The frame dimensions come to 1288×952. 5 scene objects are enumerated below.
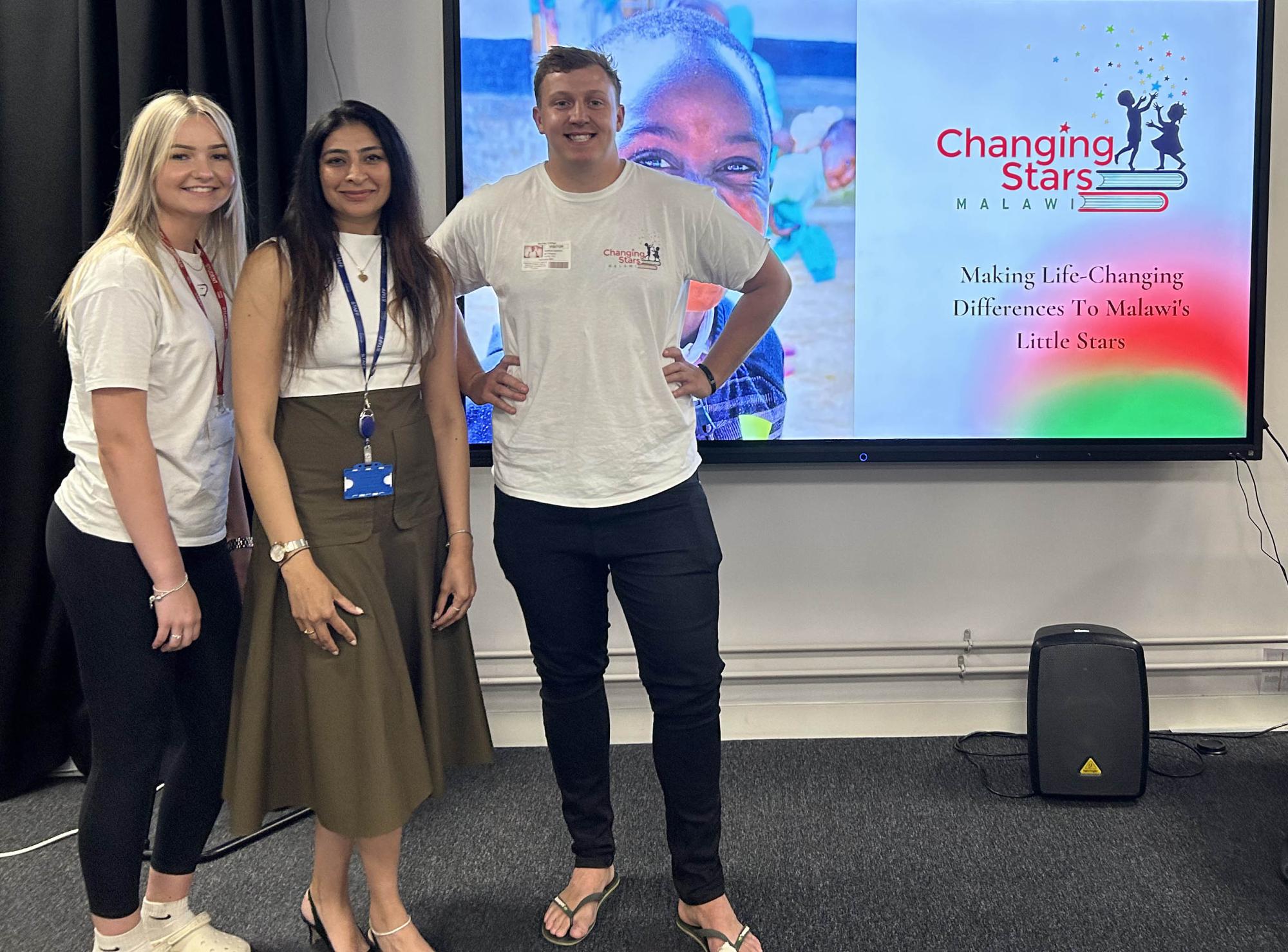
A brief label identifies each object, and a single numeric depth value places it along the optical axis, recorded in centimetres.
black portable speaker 243
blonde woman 155
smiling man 177
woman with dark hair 158
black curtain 241
